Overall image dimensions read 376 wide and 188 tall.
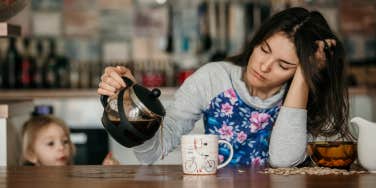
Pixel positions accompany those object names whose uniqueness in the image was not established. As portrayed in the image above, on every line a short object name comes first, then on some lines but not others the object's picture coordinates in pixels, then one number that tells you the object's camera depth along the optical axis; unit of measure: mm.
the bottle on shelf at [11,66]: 4730
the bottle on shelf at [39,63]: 4754
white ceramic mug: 1741
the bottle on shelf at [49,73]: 4770
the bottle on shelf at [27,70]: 4730
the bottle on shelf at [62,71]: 4785
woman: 2066
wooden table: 1572
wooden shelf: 4633
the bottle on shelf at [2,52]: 4750
